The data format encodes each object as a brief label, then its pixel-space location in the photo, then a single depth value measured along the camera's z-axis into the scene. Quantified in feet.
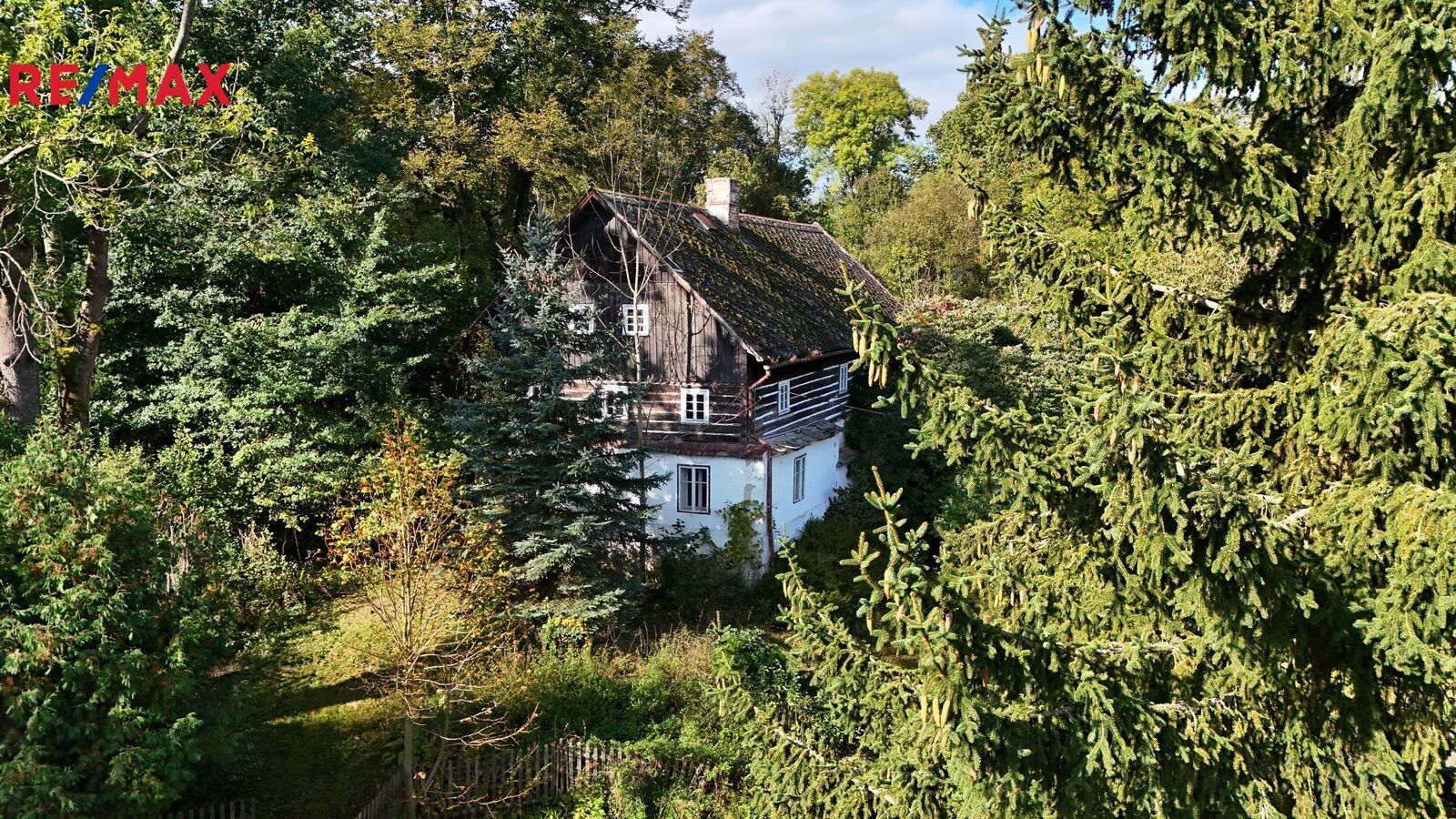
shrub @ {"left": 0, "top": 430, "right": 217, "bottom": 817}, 28.63
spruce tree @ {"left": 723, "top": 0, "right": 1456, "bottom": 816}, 17.19
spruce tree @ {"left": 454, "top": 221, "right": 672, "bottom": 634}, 53.01
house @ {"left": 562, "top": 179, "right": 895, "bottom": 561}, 72.08
